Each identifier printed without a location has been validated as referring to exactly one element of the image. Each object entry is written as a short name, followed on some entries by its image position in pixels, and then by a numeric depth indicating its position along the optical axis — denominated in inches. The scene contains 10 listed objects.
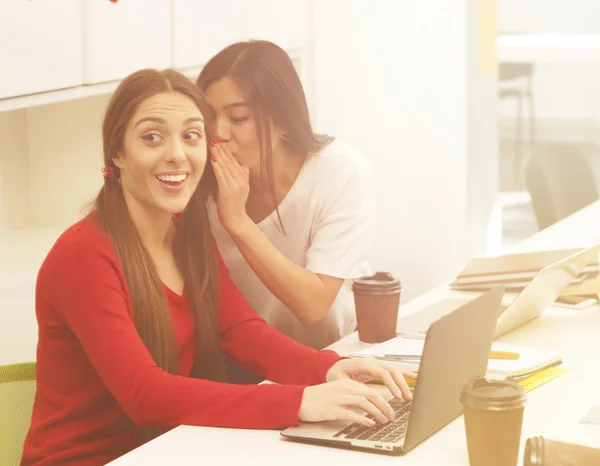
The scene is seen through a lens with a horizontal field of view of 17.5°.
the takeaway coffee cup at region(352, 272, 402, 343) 122.7
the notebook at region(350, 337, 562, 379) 113.3
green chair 115.5
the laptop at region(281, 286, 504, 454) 102.3
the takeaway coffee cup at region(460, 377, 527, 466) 99.6
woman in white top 131.5
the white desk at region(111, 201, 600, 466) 102.9
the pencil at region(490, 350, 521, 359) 115.5
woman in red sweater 108.4
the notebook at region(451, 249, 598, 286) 131.1
